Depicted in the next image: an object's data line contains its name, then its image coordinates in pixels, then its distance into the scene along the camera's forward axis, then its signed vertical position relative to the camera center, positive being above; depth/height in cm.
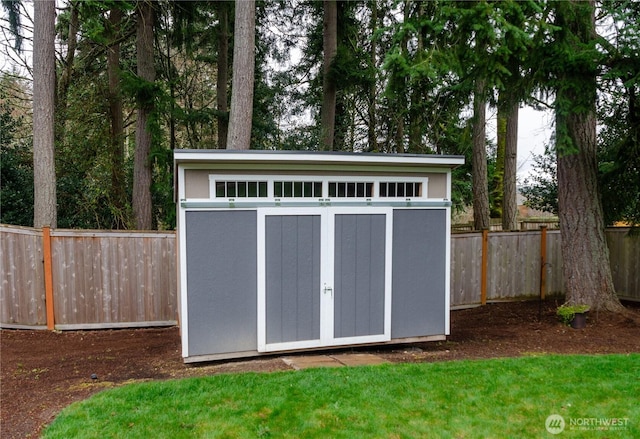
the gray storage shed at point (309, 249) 462 -49
